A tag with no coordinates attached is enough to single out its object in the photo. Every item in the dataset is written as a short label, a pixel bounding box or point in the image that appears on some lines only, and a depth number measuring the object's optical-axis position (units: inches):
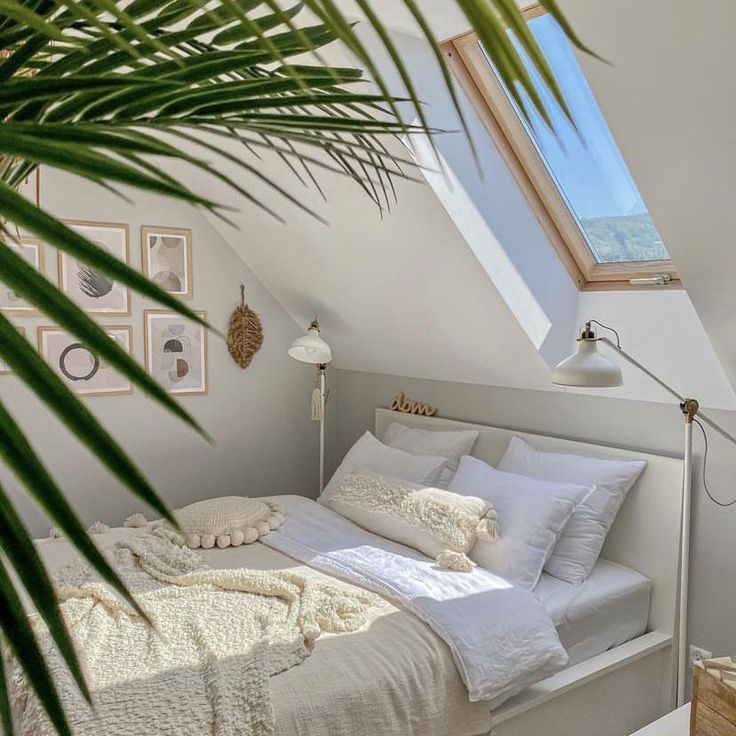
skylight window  102.9
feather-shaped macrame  173.9
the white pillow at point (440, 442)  145.4
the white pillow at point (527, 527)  111.3
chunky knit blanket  74.7
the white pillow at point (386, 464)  139.9
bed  82.6
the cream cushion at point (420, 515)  114.4
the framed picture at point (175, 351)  163.6
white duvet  90.7
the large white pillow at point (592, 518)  114.6
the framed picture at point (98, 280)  154.4
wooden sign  162.1
